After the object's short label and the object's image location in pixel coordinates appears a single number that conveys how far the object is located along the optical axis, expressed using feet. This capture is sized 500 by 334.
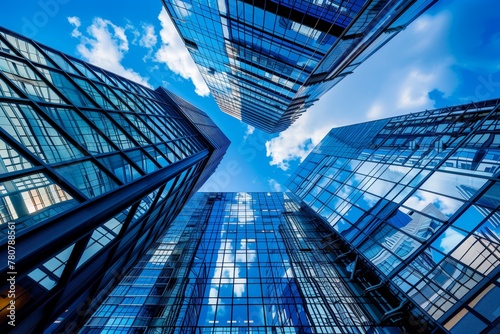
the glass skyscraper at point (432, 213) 27.78
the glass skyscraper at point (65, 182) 14.82
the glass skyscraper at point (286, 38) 44.50
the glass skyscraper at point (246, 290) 44.06
